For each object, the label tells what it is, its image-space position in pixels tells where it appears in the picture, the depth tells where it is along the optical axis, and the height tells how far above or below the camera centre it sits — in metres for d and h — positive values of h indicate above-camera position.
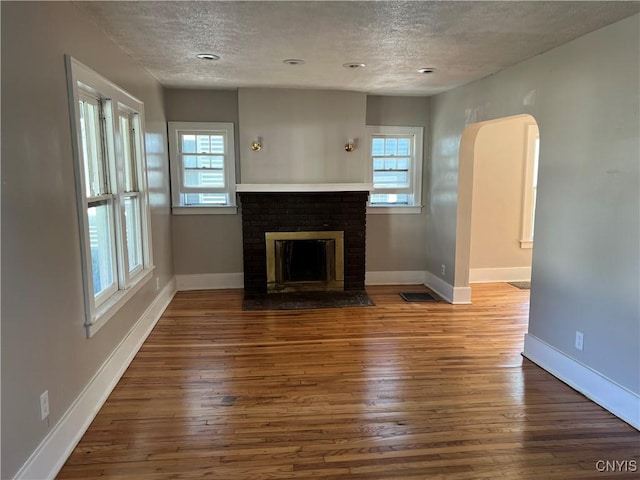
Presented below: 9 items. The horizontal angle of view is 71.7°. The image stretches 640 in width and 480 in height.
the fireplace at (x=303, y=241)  5.19 -0.77
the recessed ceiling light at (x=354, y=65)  3.70 +0.92
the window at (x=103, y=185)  2.47 -0.06
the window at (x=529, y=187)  5.71 -0.16
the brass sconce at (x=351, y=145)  5.28 +0.36
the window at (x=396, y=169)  5.61 +0.08
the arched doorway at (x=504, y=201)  5.68 -0.34
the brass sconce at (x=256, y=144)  5.11 +0.36
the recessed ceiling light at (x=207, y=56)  3.40 +0.93
